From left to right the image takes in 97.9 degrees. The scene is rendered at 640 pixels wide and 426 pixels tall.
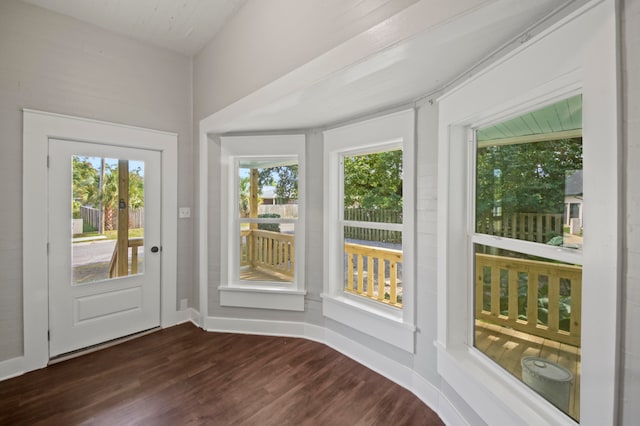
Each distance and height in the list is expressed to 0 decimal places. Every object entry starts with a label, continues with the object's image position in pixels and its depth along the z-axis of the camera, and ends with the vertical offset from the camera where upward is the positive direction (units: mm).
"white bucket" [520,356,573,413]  1230 -789
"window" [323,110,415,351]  2131 -144
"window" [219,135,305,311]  2891 -133
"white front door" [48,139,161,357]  2461 -331
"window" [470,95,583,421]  1199 -202
